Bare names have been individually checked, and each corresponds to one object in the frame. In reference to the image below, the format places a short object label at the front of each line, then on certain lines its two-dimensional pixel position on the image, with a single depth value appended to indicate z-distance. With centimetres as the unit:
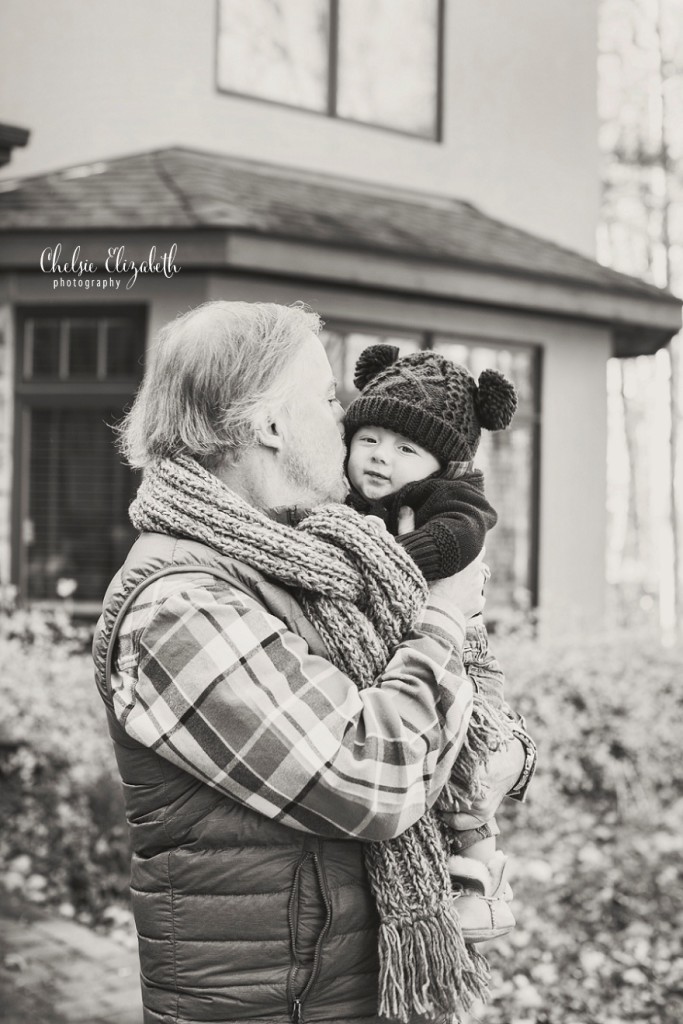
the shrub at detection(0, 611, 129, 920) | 573
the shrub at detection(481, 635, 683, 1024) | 455
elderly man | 181
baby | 219
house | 809
